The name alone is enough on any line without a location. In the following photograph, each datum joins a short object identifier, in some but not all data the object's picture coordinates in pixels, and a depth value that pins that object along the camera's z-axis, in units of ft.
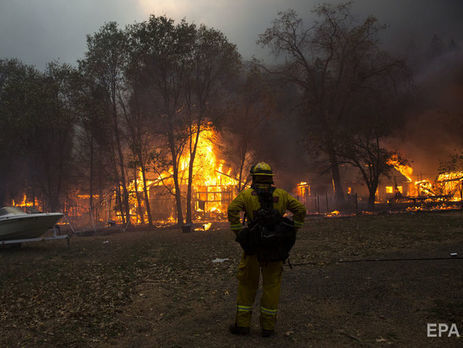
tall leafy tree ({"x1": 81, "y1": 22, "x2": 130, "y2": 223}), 84.38
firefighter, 15.79
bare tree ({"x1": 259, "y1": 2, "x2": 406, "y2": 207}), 96.58
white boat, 45.50
